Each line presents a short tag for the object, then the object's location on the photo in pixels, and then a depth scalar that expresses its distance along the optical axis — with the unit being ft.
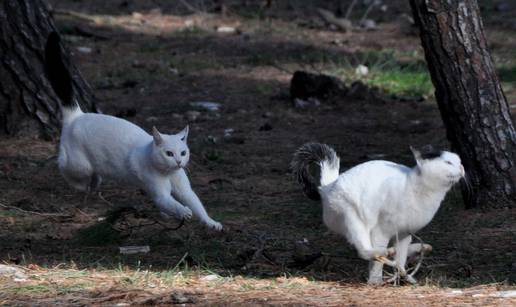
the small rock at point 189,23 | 87.37
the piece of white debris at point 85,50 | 75.36
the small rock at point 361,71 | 68.54
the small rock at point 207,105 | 61.36
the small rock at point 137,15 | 90.18
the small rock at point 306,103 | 61.77
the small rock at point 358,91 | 63.31
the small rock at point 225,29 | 84.56
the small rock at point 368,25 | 85.56
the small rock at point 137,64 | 71.36
